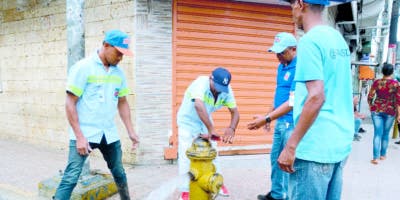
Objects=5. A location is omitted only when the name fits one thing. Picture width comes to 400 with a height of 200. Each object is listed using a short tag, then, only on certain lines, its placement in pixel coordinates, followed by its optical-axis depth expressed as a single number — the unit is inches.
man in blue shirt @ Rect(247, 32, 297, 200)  151.0
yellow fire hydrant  113.4
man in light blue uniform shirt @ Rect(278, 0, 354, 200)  81.9
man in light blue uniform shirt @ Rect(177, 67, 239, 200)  148.3
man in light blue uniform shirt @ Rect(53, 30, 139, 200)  131.6
